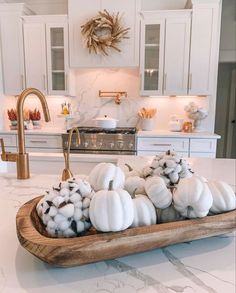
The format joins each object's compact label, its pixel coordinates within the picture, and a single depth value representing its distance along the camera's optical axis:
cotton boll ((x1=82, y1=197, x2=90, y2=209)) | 0.58
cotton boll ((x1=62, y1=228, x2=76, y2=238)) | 0.55
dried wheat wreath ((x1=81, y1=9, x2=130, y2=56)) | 3.17
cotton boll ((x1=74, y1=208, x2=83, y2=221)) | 0.56
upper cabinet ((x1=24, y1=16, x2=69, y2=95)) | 3.37
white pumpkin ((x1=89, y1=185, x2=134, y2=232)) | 0.54
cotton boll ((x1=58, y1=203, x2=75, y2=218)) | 0.55
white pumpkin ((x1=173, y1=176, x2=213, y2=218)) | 0.60
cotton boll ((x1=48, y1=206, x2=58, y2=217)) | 0.56
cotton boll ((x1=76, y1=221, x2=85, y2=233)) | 0.56
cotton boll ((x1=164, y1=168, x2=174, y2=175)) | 0.71
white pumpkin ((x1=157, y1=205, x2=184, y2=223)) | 0.63
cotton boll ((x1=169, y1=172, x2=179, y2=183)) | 0.71
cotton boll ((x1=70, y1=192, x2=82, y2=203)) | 0.57
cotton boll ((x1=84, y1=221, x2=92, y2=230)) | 0.57
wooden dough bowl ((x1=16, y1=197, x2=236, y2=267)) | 0.51
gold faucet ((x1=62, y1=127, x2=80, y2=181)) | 1.04
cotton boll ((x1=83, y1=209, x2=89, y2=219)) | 0.57
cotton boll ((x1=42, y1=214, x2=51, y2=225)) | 0.56
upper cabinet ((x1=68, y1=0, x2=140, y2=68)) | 3.22
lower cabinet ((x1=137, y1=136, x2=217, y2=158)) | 3.15
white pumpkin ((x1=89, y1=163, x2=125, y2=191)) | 0.67
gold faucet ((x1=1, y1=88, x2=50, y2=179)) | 1.01
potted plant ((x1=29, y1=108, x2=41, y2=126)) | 3.64
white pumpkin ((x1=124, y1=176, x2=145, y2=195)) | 0.70
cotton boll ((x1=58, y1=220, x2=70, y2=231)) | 0.55
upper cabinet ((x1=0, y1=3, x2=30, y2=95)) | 3.37
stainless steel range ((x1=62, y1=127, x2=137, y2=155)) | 3.17
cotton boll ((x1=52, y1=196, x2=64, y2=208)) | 0.56
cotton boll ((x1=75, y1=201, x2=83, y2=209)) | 0.57
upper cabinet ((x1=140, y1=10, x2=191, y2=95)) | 3.18
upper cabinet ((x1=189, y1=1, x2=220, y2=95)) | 3.12
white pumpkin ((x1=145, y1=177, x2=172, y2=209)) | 0.62
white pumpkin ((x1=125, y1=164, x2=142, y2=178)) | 0.79
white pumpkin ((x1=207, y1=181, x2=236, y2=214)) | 0.66
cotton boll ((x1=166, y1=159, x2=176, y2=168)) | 0.71
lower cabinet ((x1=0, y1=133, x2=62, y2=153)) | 3.35
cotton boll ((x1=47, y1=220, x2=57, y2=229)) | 0.55
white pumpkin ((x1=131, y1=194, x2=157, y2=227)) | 0.59
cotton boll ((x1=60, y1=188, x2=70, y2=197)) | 0.58
